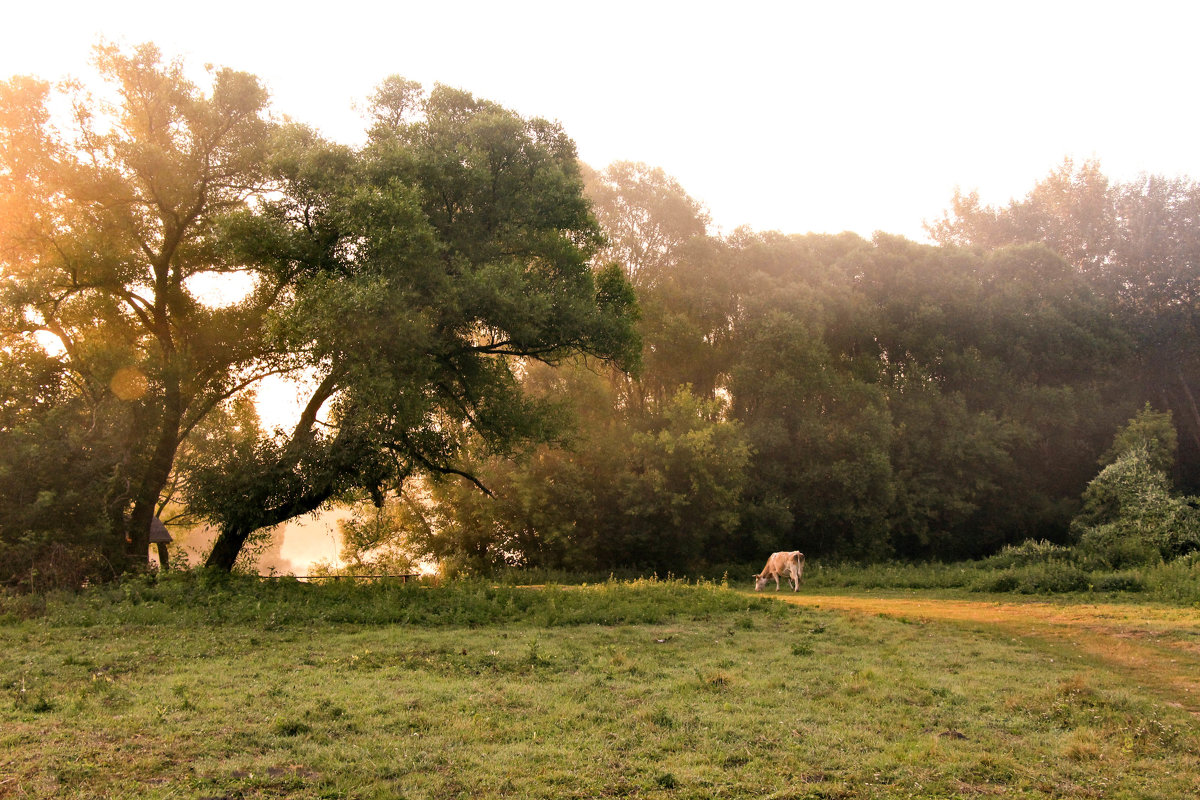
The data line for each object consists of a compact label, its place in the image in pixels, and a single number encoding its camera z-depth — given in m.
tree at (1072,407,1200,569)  24.14
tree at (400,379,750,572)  30.22
